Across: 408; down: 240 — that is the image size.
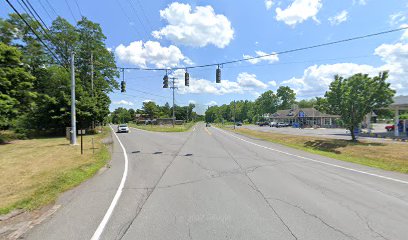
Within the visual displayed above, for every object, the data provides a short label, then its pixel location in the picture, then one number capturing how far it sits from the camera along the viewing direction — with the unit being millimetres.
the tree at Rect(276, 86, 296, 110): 137350
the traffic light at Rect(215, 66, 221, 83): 20006
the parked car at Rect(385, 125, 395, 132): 45750
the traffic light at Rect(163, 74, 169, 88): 22172
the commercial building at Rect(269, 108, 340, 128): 86375
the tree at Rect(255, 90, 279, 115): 137375
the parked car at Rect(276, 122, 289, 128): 86225
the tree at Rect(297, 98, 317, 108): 157125
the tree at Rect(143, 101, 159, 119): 145750
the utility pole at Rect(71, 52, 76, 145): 23970
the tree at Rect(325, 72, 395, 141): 26297
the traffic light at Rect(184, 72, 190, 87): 20766
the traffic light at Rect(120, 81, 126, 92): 25725
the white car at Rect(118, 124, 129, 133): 49031
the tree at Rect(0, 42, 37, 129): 26797
